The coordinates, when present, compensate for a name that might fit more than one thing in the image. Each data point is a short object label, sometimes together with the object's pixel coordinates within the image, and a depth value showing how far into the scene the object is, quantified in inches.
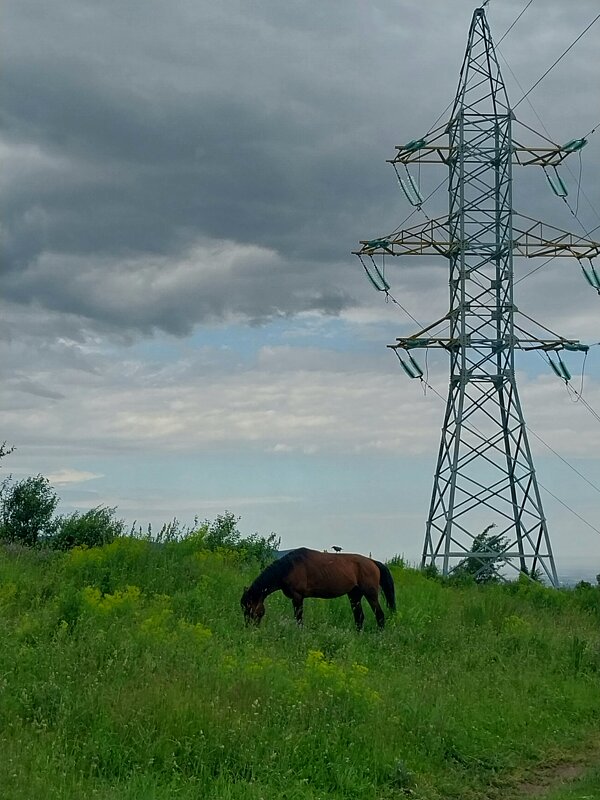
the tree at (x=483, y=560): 1003.9
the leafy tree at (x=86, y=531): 763.4
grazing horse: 557.6
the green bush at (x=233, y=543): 817.5
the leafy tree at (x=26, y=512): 809.5
